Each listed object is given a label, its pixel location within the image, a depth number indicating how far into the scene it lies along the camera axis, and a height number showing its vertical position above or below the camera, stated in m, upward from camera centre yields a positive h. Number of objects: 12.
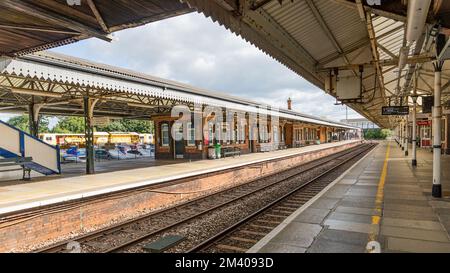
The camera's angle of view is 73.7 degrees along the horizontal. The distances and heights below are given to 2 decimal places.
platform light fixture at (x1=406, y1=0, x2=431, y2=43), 3.84 +1.62
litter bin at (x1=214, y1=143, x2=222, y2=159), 18.92 -0.98
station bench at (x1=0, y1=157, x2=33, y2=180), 9.65 -0.86
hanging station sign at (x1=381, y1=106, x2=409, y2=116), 15.98 +1.16
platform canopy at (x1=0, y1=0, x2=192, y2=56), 4.69 +2.03
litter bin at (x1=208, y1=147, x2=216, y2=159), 18.75 -1.19
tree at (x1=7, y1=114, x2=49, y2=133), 73.79 +3.56
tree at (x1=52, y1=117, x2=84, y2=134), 64.31 +2.33
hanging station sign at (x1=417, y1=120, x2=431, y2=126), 29.53 +0.81
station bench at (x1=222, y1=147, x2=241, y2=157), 20.03 -1.21
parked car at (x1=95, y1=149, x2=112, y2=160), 22.08 -1.38
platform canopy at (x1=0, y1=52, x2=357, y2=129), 7.42 +1.63
